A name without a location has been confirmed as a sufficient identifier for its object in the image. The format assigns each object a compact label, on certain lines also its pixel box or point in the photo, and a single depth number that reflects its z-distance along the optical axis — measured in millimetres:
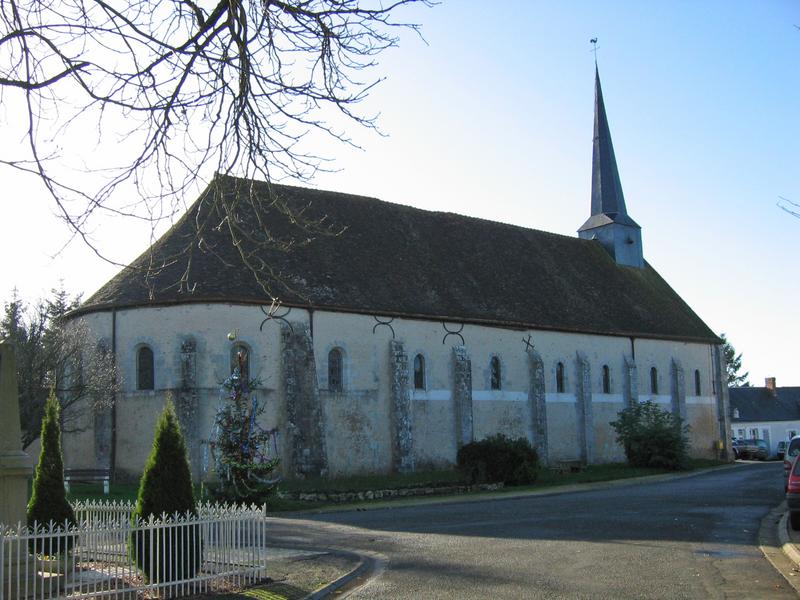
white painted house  73312
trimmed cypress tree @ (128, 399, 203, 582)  10773
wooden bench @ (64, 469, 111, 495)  26297
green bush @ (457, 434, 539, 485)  28797
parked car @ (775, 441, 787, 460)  53612
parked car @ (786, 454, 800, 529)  15164
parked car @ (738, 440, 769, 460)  54203
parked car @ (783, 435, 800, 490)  23766
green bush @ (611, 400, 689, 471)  34844
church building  28125
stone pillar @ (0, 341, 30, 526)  10000
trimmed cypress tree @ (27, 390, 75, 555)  12992
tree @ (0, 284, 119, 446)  26406
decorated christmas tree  21484
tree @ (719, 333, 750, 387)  94131
